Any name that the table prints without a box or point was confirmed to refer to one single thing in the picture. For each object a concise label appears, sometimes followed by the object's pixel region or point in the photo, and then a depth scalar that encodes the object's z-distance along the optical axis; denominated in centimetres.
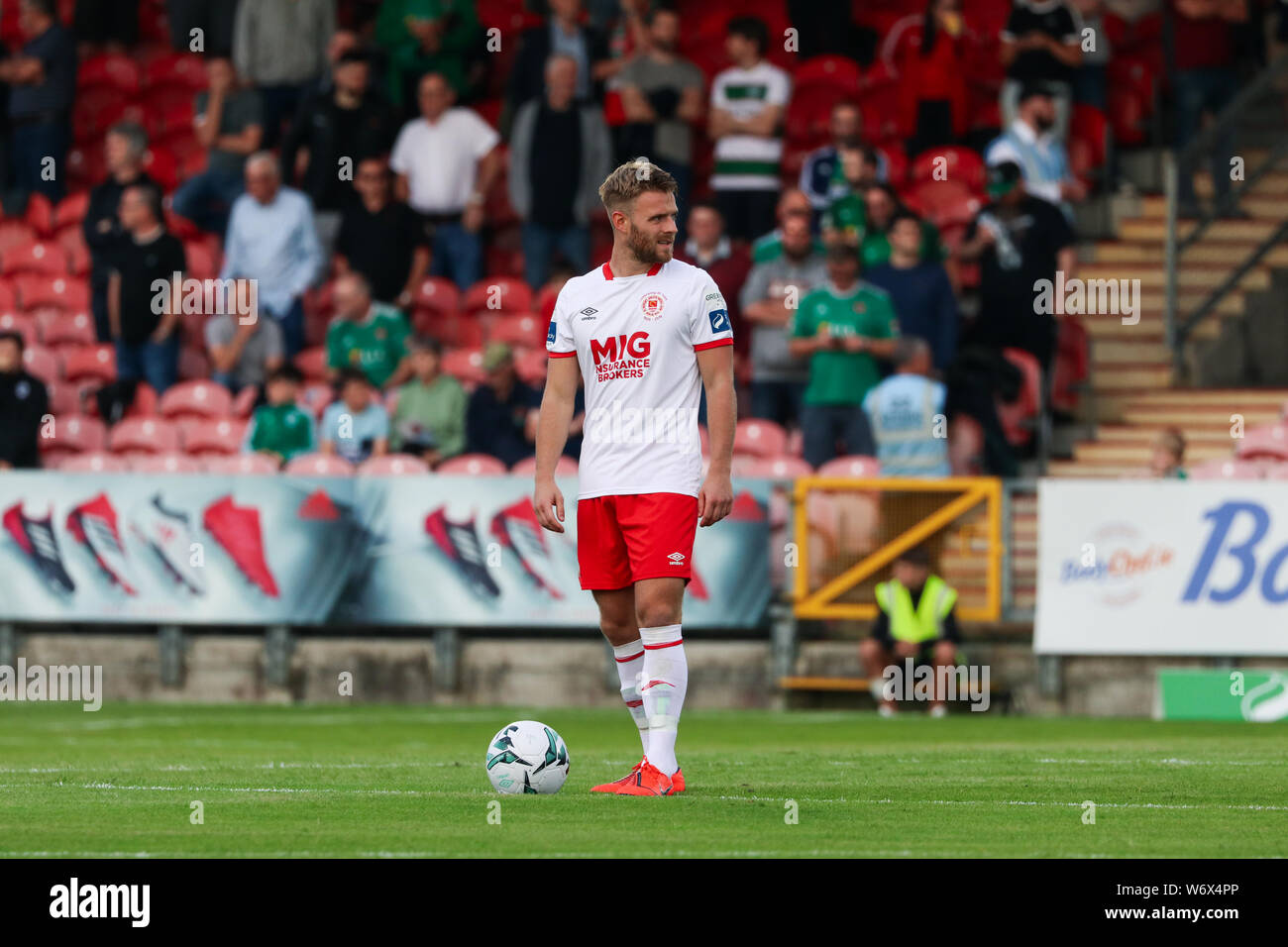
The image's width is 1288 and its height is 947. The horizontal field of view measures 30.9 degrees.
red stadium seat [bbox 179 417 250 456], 1852
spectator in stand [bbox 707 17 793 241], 1928
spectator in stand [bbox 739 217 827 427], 1770
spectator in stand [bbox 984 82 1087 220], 1908
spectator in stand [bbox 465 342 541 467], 1781
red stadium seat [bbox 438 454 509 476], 1725
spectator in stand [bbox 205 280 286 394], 1936
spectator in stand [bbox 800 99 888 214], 1872
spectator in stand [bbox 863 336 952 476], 1670
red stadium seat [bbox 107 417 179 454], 1872
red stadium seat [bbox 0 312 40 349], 2033
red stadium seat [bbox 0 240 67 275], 2152
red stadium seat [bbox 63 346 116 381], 1992
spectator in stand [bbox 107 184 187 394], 1936
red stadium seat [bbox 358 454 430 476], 1738
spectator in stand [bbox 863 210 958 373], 1750
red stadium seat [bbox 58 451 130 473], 1822
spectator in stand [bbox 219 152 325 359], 1966
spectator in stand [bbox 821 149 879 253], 1812
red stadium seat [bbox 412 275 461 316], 2009
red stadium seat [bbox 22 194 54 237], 2208
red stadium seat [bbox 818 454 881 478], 1677
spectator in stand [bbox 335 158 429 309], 1944
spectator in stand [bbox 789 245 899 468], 1700
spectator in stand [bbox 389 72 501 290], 2016
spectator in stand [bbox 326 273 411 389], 1875
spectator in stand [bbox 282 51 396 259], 2025
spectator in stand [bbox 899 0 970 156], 1989
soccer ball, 895
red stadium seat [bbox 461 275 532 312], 1962
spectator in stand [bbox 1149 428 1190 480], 1641
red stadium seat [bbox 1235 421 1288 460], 1689
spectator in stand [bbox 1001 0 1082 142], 1984
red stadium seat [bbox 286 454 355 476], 1734
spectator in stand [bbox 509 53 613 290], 1962
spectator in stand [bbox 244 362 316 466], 1797
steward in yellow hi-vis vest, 1612
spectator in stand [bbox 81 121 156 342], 1980
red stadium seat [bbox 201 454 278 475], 1762
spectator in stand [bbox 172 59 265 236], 2116
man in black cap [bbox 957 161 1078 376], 1775
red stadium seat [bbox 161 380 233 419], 1895
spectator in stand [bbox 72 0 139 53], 2347
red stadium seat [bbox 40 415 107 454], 1903
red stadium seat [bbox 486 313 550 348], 1920
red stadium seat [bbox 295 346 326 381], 1967
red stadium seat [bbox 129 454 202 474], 1798
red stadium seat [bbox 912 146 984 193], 1998
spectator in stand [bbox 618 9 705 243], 1977
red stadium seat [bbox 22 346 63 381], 2008
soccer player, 869
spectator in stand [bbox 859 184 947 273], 1816
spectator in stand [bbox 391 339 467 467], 1791
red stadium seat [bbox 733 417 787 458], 1752
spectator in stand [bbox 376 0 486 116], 2114
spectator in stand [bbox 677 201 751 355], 1823
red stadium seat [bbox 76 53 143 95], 2356
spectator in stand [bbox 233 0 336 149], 2128
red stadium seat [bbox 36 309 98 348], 2064
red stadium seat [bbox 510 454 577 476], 1652
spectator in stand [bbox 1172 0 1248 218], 2055
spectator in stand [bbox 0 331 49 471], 1823
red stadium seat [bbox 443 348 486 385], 1881
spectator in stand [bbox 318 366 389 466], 1797
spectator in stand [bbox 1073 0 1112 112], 2055
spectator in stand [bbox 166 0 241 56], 2227
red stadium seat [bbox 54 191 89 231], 2200
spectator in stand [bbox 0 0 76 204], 2195
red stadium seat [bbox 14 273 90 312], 2103
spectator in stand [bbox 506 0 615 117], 2050
